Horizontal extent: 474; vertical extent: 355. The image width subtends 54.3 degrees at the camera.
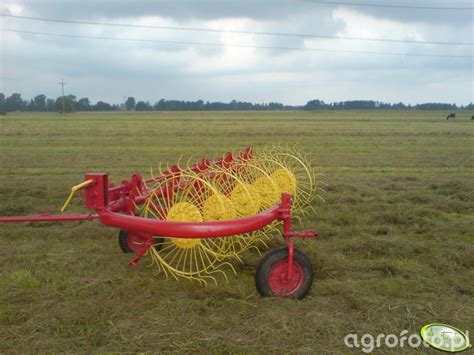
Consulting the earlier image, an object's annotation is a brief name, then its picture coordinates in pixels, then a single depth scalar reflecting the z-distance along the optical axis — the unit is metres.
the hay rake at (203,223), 4.14
